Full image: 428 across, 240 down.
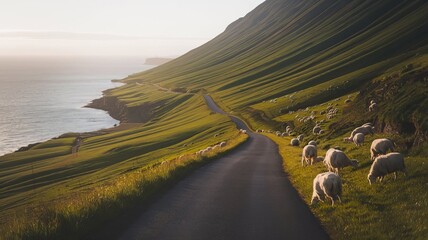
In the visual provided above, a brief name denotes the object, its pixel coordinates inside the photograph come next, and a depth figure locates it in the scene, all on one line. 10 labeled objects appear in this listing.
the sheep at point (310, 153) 30.16
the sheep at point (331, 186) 16.91
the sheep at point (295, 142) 55.56
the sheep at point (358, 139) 36.28
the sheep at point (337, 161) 23.20
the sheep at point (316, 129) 62.78
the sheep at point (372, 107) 50.73
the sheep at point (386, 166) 18.25
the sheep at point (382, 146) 24.52
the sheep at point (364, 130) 40.40
